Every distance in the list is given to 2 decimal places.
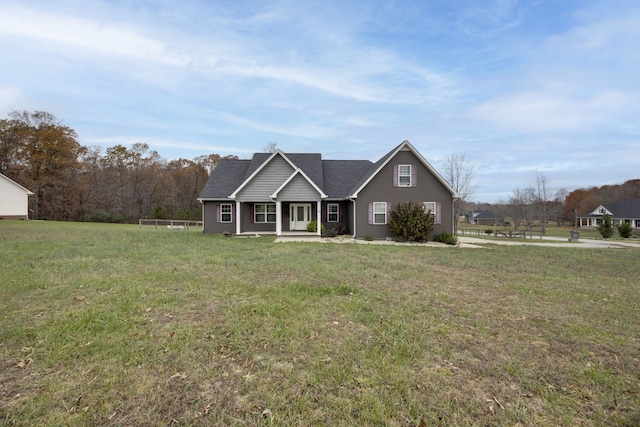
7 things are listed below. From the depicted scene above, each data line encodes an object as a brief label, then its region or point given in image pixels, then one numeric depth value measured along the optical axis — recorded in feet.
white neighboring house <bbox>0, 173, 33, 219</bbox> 108.58
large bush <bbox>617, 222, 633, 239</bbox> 98.43
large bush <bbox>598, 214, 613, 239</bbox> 97.50
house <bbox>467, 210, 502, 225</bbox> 274.36
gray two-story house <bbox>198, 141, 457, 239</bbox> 65.31
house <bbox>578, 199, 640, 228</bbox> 156.04
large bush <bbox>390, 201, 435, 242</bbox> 61.05
